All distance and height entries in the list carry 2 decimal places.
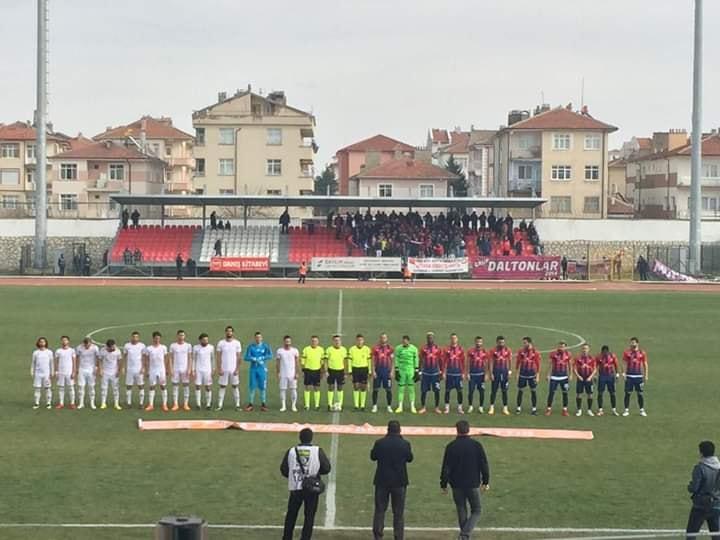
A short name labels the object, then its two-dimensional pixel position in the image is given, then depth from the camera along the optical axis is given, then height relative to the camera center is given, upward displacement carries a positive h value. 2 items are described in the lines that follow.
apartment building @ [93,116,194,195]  132.50 +10.53
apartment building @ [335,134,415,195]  142.50 +10.72
